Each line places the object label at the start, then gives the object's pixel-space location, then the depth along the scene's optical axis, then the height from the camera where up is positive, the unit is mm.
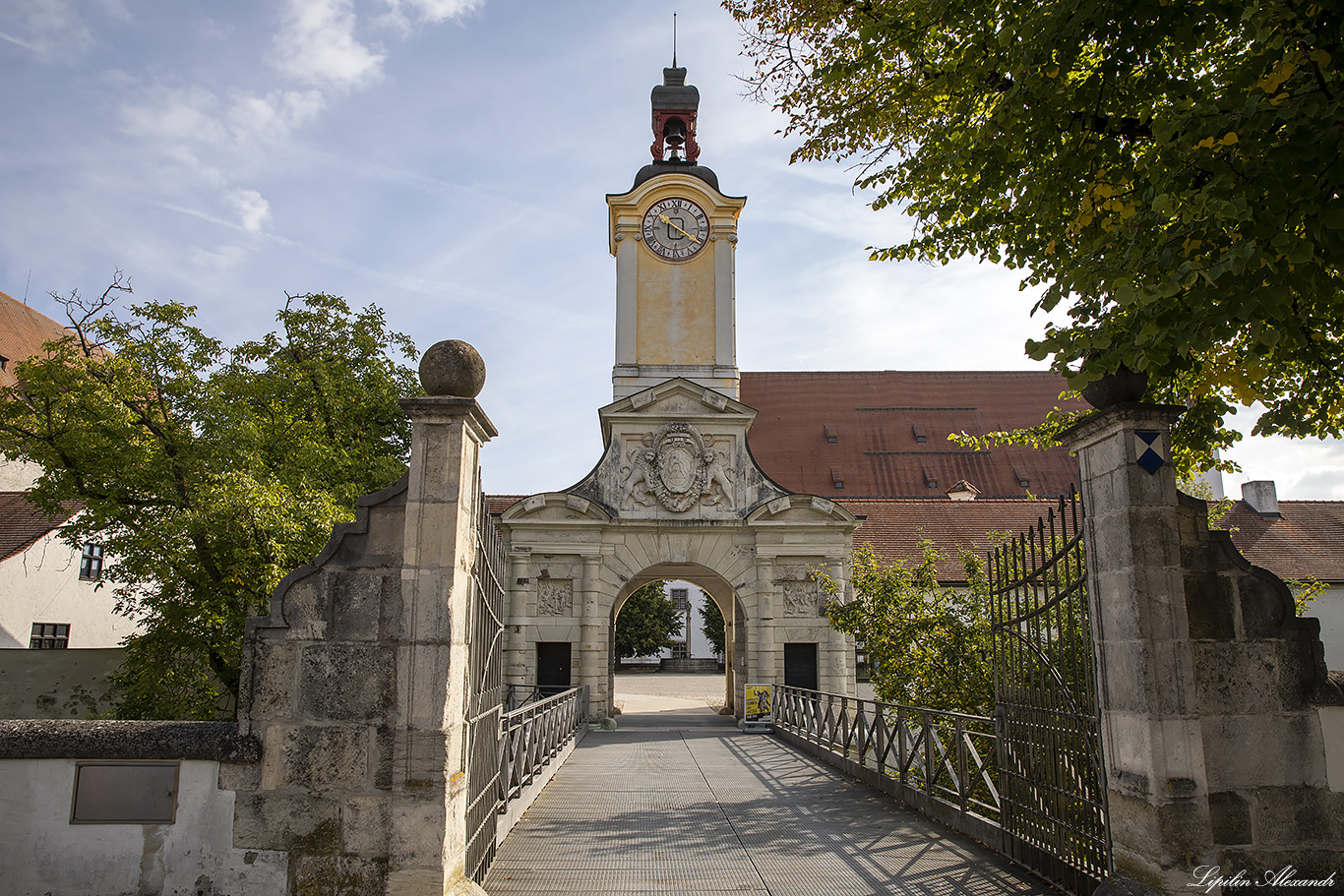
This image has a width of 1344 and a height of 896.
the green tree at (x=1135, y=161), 4566 +3004
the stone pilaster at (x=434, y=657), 5062 -149
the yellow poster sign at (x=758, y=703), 19344 -1458
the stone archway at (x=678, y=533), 21328 +2199
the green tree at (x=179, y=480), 12828 +2198
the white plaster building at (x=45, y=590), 22719 +991
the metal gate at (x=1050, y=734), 5383 -618
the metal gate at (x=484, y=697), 5926 -446
